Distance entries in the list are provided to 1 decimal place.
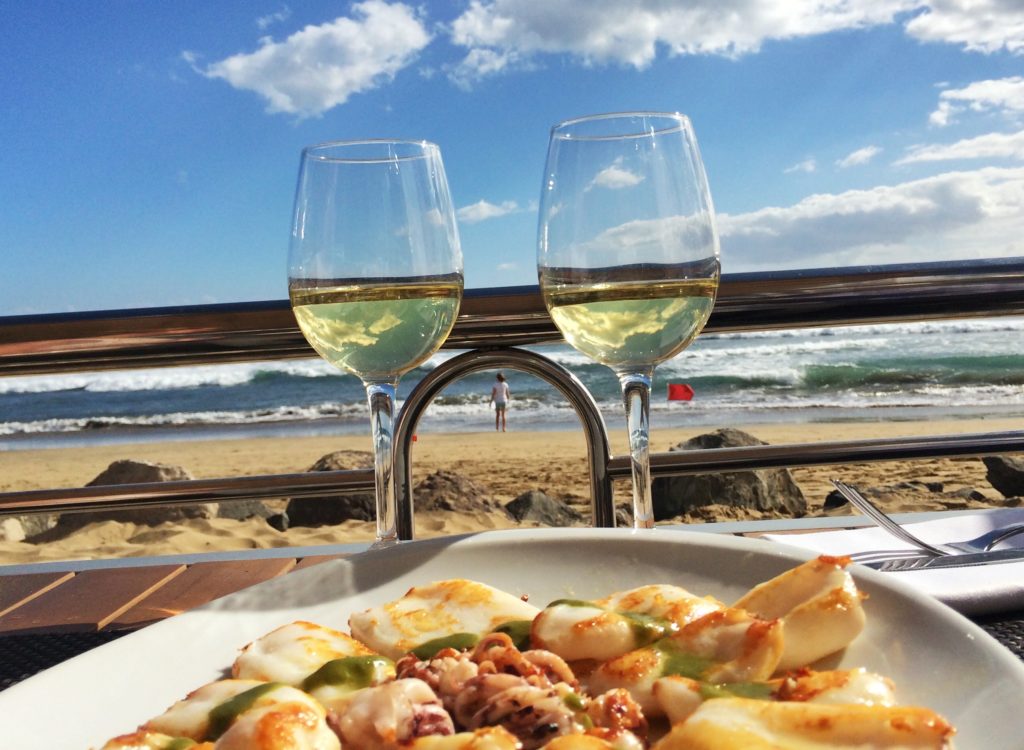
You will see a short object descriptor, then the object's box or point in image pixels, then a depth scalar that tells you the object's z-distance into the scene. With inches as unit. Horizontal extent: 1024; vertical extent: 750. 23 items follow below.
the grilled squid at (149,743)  19.9
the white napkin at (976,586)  28.7
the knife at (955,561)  31.7
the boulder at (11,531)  353.4
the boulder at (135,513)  355.9
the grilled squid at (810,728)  17.0
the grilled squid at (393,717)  19.5
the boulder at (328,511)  345.7
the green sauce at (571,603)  25.3
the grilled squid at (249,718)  18.8
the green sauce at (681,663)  22.8
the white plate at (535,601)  21.5
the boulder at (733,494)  352.8
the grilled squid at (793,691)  20.3
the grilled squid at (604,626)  24.1
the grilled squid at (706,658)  22.4
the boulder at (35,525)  362.0
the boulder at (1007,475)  374.0
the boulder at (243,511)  370.4
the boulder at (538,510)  326.6
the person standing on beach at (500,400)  621.0
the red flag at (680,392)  648.4
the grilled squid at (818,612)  24.1
